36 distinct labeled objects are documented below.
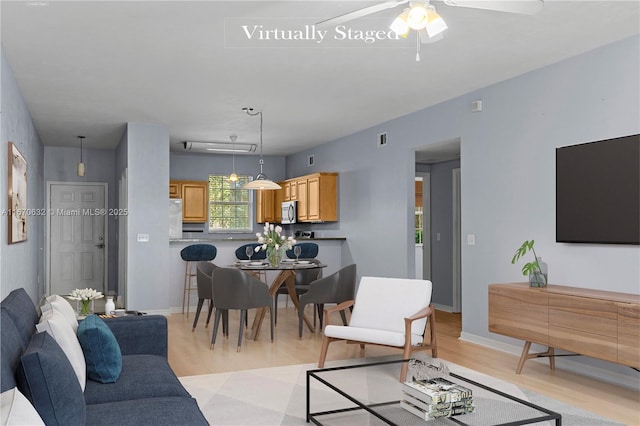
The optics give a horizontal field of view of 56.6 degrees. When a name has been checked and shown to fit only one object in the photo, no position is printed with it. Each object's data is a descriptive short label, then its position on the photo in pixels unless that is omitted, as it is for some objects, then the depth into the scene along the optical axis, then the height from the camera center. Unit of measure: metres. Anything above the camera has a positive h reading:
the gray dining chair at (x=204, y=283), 6.61 -0.77
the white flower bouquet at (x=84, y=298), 4.16 -0.58
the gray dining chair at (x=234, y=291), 5.85 -0.75
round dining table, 6.32 -0.64
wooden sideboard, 3.95 -0.77
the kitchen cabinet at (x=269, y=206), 11.42 +0.18
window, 11.72 +0.18
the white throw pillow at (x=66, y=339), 2.63 -0.57
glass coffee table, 2.73 -0.99
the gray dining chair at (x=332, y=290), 6.29 -0.80
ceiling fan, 2.95 +1.04
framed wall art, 4.89 +0.17
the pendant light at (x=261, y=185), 7.56 +0.39
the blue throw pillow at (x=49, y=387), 2.12 -0.62
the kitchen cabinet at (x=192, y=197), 11.12 +0.34
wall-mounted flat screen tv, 4.47 +0.19
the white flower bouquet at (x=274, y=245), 6.54 -0.33
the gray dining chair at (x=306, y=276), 7.51 -0.77
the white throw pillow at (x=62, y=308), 3.20 -0.51
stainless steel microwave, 10.26 +0.05
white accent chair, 4.58 -0.83
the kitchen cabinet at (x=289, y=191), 10.37 +0.44
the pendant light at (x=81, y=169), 9.54 +0.74
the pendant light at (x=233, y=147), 9.22 +1.16
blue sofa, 2.13 -0.74
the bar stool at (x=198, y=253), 7.66 -0.49
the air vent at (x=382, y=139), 7.99 +1.04
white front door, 10.60 -0.39
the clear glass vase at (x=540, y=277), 4.93 -0.51
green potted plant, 4.93 -0.47
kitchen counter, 8.47 -0.36
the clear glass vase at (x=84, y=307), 4.18 -0.65
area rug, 3.57 -1.25
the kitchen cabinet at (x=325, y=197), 9.38 +0.29
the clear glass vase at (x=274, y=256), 6.54 -0.45
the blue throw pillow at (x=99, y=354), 2.94 -0.70
